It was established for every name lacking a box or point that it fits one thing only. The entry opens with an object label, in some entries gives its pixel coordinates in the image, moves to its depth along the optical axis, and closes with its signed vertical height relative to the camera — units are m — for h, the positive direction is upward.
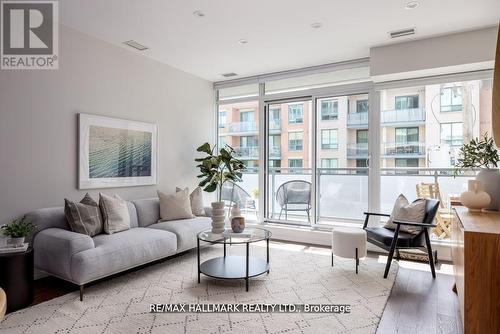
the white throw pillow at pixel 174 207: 4.27 -0.56
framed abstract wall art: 3.77 +0.21
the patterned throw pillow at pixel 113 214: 3.43 -0.54
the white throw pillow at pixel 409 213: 3.43 -0.53
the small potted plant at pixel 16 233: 2.71 -0.59
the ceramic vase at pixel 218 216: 3.67 -0.59
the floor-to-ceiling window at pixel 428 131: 4.07 +0.51
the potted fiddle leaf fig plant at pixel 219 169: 5.04 -0.03
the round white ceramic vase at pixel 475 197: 2.76 -0.27
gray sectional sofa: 2.78 -0.82
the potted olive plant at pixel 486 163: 2.86 +0.05
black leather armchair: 3.26 -0.78
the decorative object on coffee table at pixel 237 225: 3.52 -0.67
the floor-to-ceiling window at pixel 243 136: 5.77 +0.62
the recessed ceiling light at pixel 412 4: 2.98 +1.63
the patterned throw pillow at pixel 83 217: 3.18 -0.53
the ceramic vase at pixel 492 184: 2.84 -0.16
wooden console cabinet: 1.85 -0.70
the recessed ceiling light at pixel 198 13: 3.19 +1.64
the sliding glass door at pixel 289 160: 5.31 +0.13
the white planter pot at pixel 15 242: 2.71 -0.67
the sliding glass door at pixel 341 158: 4.77 +0.16
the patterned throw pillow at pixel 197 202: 4.66 -0.54
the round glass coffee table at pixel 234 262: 3.13 -1.10
